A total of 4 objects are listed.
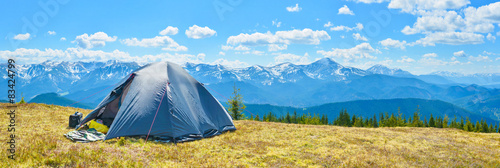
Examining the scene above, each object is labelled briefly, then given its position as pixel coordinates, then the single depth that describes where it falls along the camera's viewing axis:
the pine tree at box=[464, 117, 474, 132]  70.89
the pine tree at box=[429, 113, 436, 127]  84.70
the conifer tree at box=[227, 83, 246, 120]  49.97
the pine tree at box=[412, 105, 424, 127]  79.09
